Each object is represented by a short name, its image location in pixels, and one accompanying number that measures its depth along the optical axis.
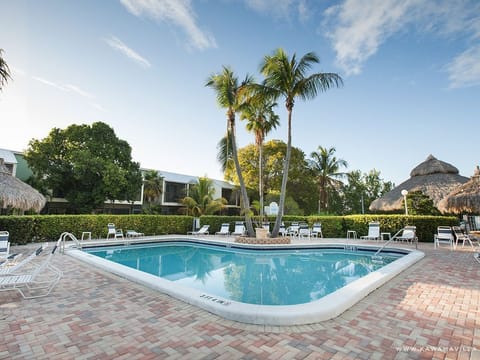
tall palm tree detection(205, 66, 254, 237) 13.42
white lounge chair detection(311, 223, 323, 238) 15.23
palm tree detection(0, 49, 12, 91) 6.27
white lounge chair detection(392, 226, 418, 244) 11.22
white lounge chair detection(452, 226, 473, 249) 10.19
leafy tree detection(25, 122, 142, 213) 19.34
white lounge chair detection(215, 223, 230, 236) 16.54
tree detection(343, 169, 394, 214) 37.84
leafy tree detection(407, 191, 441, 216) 15.75
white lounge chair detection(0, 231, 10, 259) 7.72
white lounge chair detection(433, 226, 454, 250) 10.37
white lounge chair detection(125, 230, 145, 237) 14.31
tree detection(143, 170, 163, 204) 25.67
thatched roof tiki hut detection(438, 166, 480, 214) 11.15
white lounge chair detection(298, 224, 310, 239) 15.22
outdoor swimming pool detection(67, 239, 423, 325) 3.60
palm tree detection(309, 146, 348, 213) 29.31
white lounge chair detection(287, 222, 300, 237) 16.39
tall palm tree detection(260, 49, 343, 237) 12.75
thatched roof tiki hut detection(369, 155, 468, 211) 17.00
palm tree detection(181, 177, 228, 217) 22.09
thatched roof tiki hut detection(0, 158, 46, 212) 10.55
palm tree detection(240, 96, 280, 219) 17.78
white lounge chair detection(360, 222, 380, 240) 12.91
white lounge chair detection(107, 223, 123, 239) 13.63
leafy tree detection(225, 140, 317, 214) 26.91
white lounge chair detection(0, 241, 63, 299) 4.20
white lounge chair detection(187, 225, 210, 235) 16.53
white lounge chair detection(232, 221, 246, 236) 16.41
